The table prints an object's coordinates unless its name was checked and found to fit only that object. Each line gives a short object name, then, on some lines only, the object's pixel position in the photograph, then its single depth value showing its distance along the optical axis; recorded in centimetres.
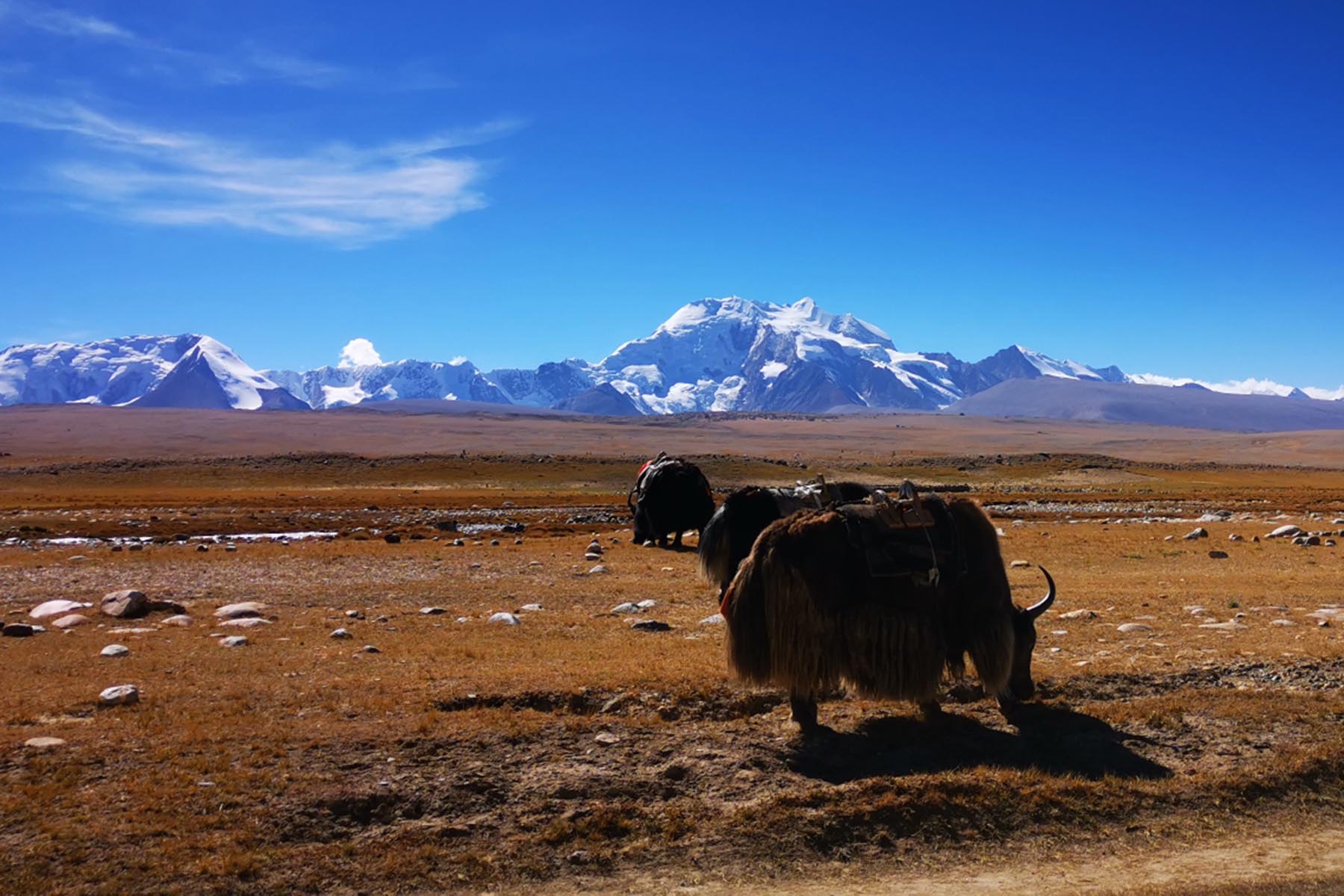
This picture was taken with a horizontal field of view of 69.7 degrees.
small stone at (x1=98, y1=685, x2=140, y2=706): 864
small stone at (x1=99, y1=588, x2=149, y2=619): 1324
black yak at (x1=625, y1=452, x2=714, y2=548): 2480
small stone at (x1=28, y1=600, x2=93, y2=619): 1345
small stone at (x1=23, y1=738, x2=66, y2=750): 745
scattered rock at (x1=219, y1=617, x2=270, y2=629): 1285
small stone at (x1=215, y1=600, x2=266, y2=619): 1349
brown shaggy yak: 823
